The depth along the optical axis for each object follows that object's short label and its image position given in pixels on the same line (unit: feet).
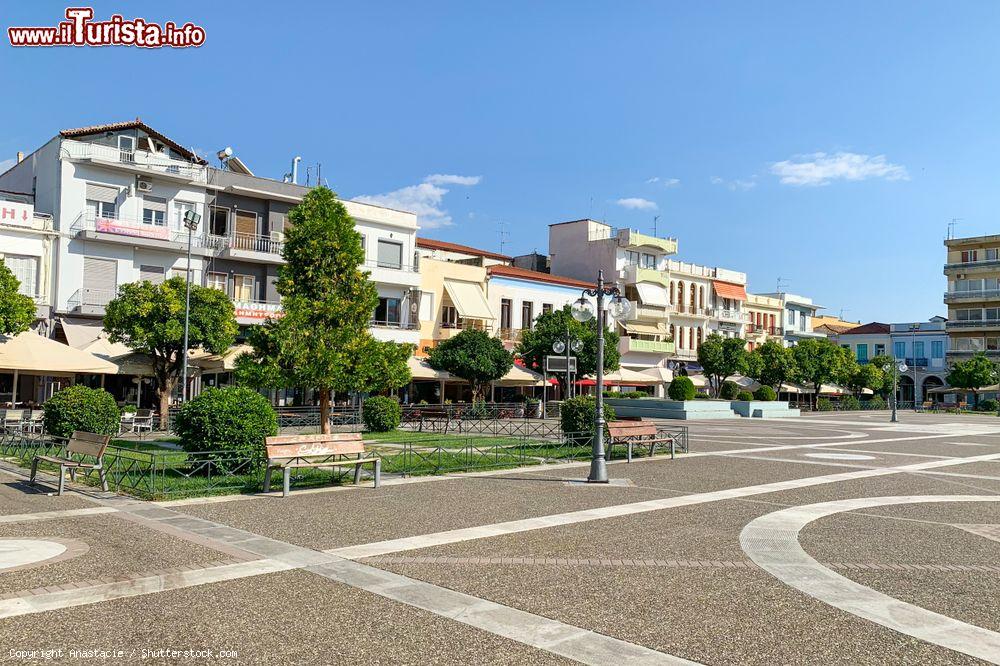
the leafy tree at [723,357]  194.29
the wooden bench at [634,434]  63.21
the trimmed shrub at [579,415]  69.41
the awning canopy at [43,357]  74.95
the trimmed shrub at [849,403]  213.87
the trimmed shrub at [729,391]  185.16
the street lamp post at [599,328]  49.57
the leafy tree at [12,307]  84.79
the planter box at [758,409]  160.45
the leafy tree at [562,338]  137.39
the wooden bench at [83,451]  42.78
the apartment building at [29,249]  100.12
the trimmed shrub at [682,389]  152.15
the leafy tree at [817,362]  207.41
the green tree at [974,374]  227.61
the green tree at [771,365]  201.26
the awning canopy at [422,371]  112.68
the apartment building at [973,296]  256.93
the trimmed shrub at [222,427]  47.83
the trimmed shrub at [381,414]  88.69
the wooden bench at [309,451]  43.45
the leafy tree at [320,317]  70.85
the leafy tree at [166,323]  88.22
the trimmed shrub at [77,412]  62.39
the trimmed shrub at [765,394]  176.96
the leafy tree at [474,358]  117.91
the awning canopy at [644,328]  193.47
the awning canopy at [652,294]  196.24
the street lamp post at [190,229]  85.66
